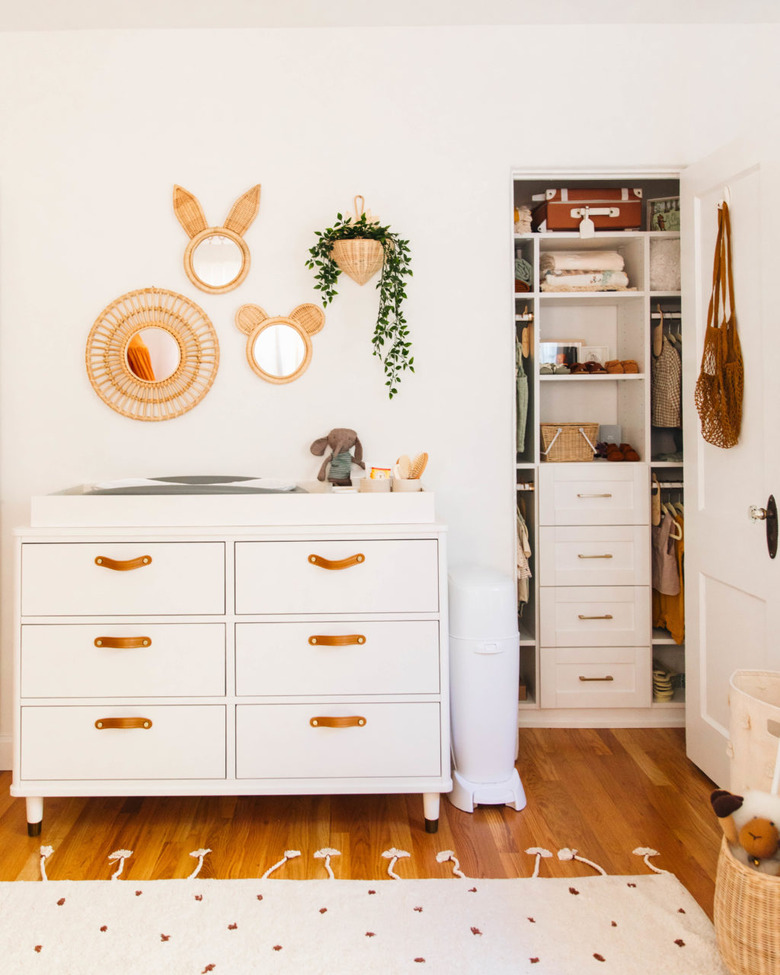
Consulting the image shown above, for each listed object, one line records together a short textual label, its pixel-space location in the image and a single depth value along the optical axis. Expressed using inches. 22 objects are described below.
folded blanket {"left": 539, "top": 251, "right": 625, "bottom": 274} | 128.5
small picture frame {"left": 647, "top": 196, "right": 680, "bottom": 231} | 128.8
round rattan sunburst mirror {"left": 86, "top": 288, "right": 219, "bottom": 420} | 110.3
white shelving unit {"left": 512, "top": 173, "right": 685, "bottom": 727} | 123.8
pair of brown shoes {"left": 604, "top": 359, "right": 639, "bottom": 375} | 129.4
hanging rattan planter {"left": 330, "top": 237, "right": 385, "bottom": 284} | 103.7
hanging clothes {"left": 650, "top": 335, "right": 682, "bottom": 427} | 128.6
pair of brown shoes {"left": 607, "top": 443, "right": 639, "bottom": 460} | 128.0
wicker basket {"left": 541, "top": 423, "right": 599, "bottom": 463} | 127.8
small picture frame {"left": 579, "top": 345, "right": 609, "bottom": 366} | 137.4
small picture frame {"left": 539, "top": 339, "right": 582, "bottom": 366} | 135.2
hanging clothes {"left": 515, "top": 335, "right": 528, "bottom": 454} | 126.6
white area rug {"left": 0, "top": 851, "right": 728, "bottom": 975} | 68.3
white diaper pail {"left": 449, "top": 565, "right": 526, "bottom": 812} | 96.2
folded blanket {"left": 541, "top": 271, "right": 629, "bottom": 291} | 128.3
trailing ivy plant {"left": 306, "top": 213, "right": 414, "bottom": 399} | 105.7
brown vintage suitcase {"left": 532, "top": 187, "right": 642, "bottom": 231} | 125.4
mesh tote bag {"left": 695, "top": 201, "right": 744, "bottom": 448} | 94.0
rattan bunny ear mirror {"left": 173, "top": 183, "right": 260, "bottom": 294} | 109.6
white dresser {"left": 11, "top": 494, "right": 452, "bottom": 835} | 89.4
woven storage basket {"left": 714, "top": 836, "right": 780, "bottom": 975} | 60.2
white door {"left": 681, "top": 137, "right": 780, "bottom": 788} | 88.1
